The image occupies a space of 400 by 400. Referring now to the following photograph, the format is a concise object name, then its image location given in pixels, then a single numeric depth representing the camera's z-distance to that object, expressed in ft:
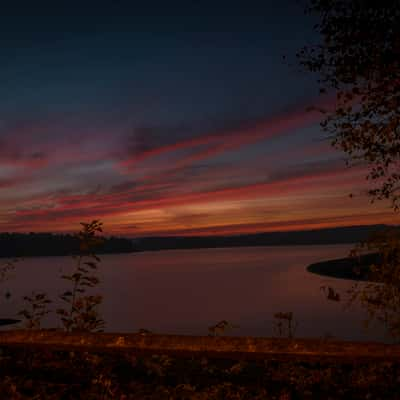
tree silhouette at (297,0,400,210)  28.63
